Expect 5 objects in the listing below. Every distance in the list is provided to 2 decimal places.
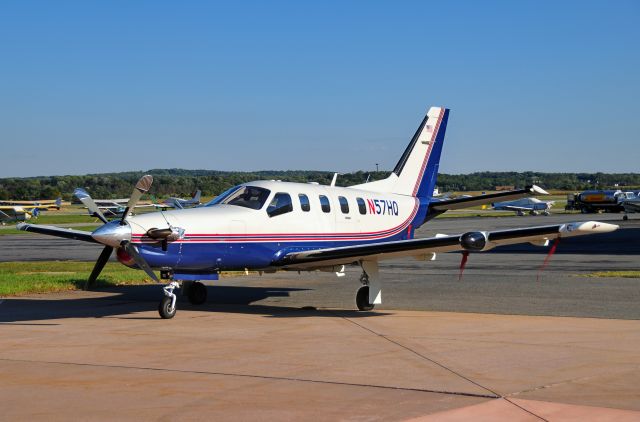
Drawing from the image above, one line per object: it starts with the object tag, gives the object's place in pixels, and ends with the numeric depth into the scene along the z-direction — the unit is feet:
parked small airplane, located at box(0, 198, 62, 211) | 287.96
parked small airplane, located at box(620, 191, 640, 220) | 232.32
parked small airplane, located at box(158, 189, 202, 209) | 215.33
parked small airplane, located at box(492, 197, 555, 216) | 283.79
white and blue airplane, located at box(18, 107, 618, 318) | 49.21
